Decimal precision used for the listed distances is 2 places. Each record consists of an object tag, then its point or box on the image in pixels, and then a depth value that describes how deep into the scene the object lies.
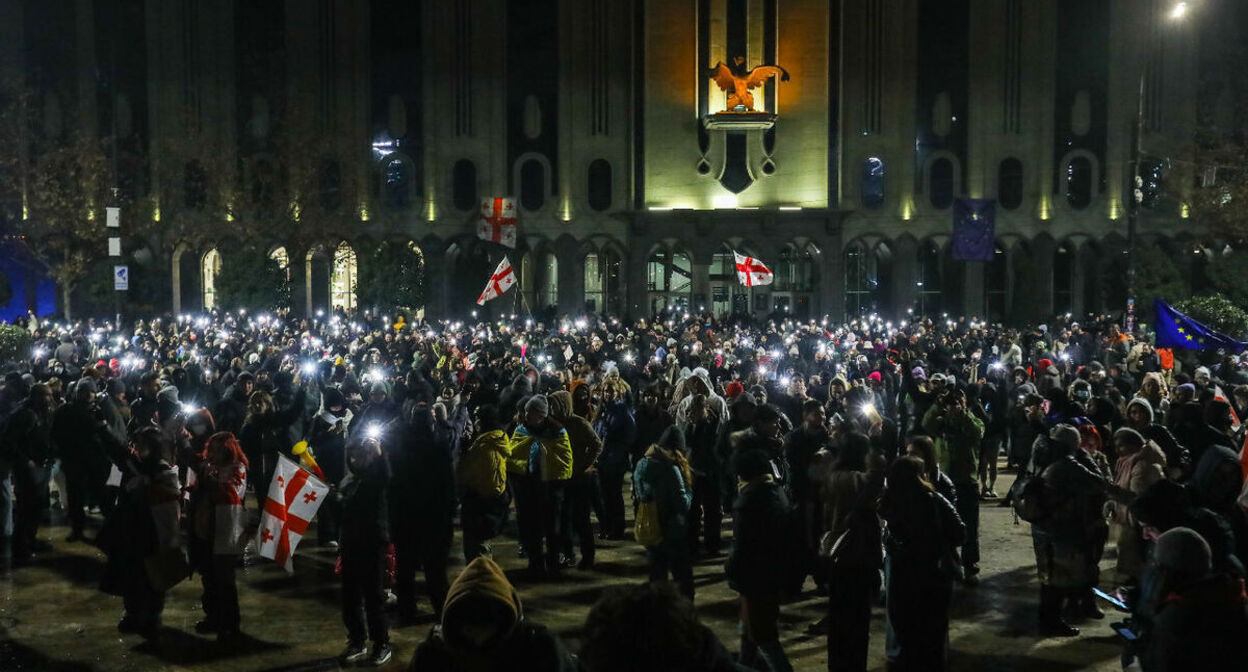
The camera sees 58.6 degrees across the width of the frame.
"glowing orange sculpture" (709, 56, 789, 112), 41.19
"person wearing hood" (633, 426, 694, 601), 7.90
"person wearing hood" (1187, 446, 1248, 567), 6.98
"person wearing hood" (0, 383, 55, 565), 10.53
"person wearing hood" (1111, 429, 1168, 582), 7.44
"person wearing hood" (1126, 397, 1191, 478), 7.81
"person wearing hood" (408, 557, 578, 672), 3.41
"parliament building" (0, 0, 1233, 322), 41.12
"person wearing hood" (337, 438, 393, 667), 7.40
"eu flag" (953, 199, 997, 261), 37.06
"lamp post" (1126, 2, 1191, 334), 23.00
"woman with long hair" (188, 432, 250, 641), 7.74
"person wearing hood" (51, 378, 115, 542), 10.97
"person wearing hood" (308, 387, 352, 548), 10.20
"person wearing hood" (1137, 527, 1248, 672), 4.18
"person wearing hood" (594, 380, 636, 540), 11.22
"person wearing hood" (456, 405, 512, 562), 8.59
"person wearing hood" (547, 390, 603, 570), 9.93
